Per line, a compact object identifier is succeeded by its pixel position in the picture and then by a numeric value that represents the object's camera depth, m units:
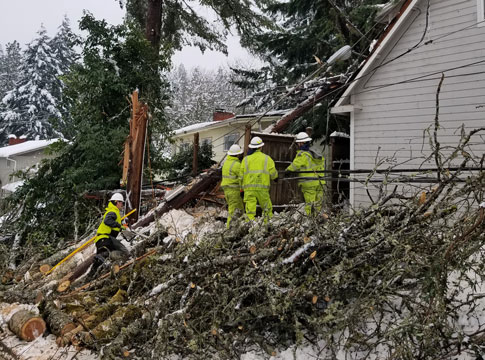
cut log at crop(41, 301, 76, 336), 4.26
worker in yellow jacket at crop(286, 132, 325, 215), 7.02
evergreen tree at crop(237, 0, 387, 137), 13.05
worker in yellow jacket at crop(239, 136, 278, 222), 6.75
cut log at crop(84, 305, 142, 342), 4.09
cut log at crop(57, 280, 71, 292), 5.38
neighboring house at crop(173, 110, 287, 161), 18.33
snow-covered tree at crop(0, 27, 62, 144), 40.62
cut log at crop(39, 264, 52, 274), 7.21
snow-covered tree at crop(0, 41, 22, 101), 56.70
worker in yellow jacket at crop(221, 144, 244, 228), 7.14
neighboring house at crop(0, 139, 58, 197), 26.43
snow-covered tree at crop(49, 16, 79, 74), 46.28
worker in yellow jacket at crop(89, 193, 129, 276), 6.53
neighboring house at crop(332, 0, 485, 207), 7.40
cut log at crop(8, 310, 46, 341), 4.43
